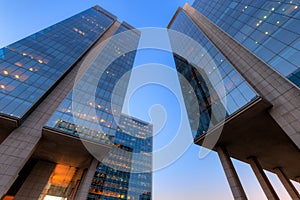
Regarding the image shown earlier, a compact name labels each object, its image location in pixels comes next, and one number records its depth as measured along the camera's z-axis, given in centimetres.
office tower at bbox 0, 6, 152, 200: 1914
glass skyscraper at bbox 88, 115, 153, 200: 7569
